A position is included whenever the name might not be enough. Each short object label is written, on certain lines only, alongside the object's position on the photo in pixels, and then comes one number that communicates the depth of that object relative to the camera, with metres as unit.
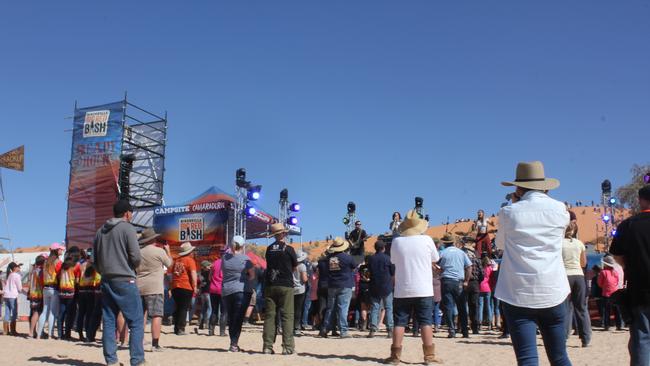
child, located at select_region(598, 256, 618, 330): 13.52
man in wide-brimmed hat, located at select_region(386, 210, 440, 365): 7.52
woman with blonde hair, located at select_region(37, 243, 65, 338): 11.33
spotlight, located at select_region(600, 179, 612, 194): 33.59
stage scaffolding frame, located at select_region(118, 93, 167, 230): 23.30
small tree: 47.93
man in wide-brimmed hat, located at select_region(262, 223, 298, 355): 8.59
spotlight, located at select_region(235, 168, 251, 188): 20.34
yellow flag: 22.75
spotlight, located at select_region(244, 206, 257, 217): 20.16
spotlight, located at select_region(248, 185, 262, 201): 20.20
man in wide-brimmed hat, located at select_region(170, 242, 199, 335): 11.35
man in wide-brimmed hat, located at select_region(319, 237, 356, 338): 11.49
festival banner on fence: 20.53
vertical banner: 23.45
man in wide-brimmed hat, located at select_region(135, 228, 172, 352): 8.71
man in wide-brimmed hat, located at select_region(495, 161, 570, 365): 3.89
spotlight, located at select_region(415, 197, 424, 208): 23.38
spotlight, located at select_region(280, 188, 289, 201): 23.11
